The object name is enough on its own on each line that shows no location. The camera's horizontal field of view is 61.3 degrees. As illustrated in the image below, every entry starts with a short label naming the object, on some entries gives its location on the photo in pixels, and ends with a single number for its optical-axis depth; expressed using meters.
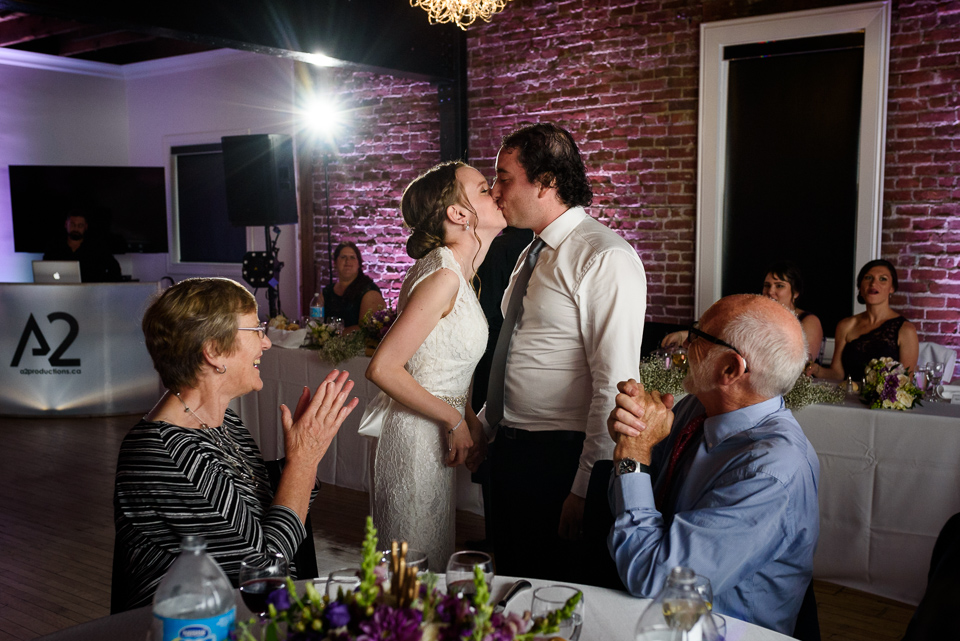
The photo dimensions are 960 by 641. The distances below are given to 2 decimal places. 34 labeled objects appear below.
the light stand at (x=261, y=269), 7.07
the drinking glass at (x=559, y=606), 1.16
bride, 2.27
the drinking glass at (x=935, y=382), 3.54
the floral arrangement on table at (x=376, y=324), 4.68
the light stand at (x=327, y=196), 7.75
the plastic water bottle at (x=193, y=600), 1.07
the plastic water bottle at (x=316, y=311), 5.54
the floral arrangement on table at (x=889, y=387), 3.33
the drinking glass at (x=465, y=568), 1.21
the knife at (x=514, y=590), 1.36
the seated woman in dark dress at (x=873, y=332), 4.65
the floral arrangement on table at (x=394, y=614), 0.86
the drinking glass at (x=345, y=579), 1.24
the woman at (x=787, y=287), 4.98
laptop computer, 6.98
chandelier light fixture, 4.98
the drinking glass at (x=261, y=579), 1.28
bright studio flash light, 7.82
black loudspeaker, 6.98
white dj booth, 6.91
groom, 2.04
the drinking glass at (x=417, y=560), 1.24
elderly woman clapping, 1.69
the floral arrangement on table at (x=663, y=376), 3.71
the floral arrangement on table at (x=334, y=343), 4.67
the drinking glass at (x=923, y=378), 3.48
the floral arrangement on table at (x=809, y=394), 3.44
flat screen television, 8.82
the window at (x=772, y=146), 5.16
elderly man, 1.53
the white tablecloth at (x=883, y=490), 3.25
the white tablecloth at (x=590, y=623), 1.40
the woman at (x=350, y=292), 6.11
